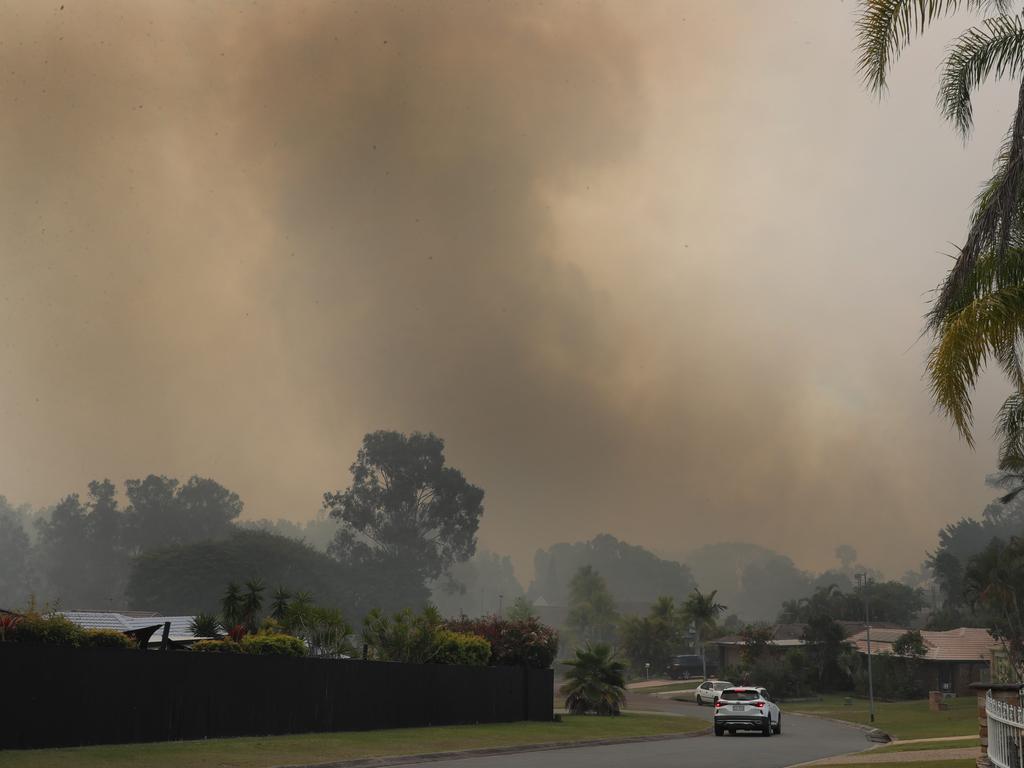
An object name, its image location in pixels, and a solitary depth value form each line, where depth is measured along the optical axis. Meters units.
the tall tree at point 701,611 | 132.62
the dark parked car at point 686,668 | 124.25
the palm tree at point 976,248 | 16.12
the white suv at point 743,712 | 41.34
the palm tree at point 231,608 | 57.31
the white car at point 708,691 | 81.69
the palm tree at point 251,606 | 56.41
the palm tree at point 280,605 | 51.96
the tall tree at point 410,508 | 162.38
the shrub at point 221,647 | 31.73
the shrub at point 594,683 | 56.91
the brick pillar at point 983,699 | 17.03
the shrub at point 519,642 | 48.00
